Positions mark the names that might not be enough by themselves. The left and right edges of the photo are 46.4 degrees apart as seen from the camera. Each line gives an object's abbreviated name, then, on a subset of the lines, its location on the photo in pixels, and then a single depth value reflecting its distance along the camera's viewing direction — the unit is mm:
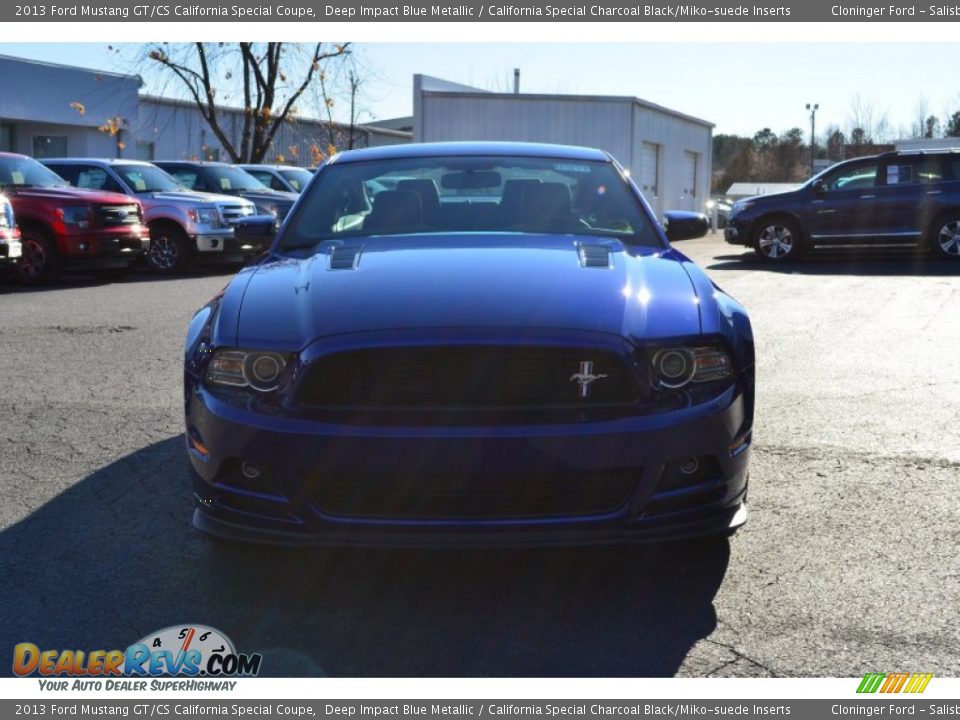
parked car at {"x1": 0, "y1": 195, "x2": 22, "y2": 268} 13008
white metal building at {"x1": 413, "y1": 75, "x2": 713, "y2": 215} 33844
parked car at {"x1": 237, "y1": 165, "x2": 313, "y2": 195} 21828
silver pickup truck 16500
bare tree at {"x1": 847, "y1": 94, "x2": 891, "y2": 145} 60375
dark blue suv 17625
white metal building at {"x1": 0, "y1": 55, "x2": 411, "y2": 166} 34781
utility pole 73862
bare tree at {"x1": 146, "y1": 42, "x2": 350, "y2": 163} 33644
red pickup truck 14289
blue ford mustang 3244
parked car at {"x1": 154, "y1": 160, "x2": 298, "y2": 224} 19359
